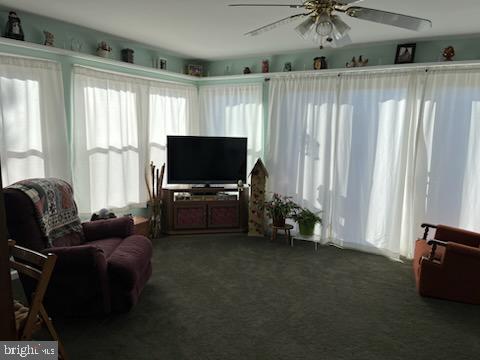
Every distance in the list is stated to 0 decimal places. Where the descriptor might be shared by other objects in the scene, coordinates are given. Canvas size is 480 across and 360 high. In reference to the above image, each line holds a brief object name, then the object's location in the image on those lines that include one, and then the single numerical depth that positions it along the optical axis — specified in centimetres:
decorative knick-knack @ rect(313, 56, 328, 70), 455
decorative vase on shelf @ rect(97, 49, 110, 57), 406
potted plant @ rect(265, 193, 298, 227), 464
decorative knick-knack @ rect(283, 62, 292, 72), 481
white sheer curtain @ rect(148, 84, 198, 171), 493
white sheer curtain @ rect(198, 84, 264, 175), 514
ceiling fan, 197
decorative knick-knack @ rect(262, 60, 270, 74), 496
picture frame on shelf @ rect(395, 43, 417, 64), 401
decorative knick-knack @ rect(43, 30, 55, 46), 357
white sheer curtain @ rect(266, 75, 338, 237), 457
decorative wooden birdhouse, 480
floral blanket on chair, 274
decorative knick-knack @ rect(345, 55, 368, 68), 431
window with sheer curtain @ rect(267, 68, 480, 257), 388
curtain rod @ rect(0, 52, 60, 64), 328
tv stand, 487
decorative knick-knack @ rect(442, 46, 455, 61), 381
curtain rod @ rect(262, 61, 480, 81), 374
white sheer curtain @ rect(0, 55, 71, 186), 334
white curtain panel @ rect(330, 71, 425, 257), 411
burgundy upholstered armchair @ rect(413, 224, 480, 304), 297
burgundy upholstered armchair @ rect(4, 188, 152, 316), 256
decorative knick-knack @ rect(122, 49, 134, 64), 437
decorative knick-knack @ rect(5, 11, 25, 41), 324
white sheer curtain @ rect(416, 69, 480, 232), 380
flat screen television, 483
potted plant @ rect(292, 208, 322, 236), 461
